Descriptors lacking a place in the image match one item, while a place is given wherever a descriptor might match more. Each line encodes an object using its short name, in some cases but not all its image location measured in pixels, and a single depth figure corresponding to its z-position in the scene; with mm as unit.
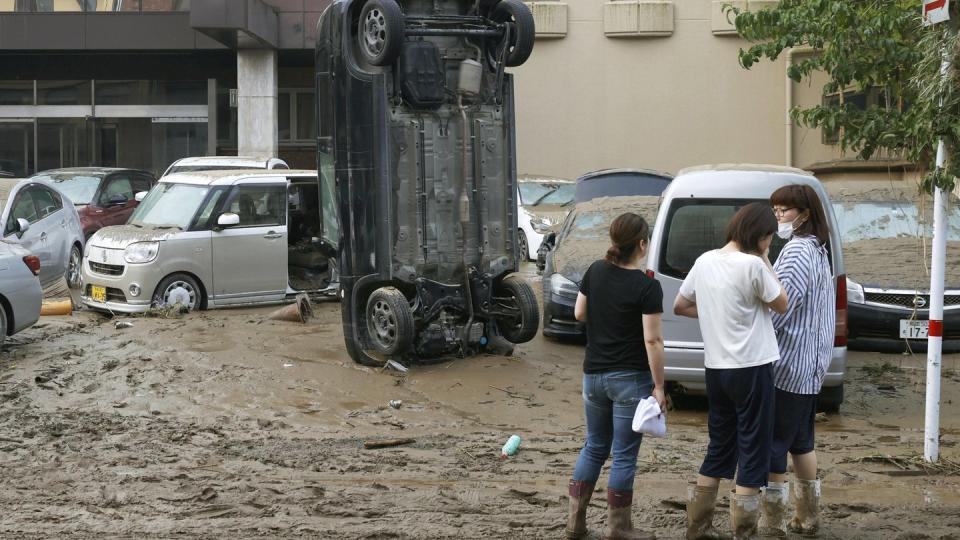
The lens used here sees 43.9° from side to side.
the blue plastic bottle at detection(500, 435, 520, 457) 8039
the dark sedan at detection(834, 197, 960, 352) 11680
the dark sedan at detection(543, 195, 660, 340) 12680
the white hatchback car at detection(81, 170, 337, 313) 13758
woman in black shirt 5922
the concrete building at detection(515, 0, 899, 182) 29500
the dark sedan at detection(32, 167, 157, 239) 20438
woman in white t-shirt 5918
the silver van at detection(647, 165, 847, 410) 9562
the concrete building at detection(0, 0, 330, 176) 31734
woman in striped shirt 6125
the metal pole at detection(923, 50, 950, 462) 7656
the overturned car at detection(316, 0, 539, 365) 10664
